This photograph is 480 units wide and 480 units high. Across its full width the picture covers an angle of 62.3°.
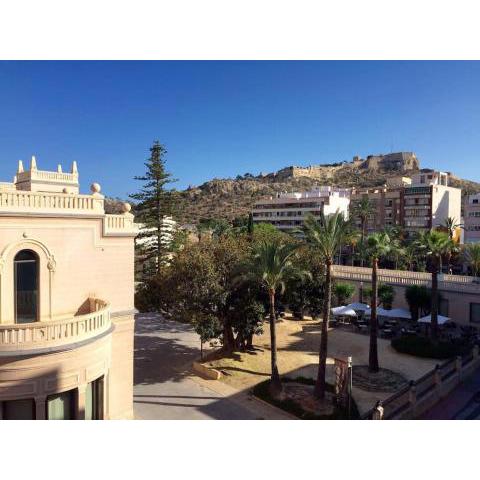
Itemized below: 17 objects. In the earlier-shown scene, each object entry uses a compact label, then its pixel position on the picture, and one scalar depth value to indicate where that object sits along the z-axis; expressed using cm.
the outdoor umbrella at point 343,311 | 2822
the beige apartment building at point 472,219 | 6888
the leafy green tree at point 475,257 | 3993
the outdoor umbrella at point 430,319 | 2539
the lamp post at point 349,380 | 1505
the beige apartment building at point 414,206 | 7456
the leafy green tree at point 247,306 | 1983
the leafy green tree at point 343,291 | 3238
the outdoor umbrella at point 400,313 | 2735
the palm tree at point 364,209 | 6488
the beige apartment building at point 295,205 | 8381
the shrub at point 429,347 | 2239
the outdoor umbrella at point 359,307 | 2892
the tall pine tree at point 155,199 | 3403
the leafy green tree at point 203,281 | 1886
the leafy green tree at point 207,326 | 1870
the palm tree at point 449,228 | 5244
